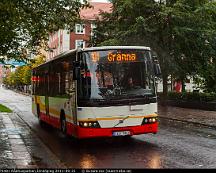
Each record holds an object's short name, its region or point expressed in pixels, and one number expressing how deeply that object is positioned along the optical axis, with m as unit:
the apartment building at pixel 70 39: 82.47
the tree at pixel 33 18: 13.79
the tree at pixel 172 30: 33.88
